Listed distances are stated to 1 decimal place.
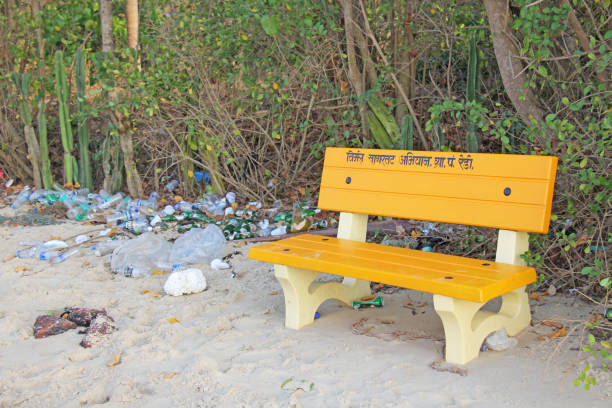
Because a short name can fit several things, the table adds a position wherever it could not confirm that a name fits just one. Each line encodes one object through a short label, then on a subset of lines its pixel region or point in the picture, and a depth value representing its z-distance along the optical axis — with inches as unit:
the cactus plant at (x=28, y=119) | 291.3
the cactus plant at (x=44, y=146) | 288.1
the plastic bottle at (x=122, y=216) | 236.4
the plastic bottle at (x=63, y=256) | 189.0
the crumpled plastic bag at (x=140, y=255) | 175.3
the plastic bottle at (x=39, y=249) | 194.4
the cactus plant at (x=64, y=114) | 280.5
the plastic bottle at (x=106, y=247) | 194.7
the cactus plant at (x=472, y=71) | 184.4
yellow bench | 108.7
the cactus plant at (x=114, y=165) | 278.7
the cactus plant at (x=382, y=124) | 208.2
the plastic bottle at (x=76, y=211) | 248.0
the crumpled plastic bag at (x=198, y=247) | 182.4
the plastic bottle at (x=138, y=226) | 224.4
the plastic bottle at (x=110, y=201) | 261.7
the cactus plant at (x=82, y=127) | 273.4
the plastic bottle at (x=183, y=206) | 247.8
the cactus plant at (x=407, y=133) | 193.9
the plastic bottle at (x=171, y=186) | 272.1
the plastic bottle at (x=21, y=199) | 271.1
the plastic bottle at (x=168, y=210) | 245.8
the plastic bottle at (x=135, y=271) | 173.3
